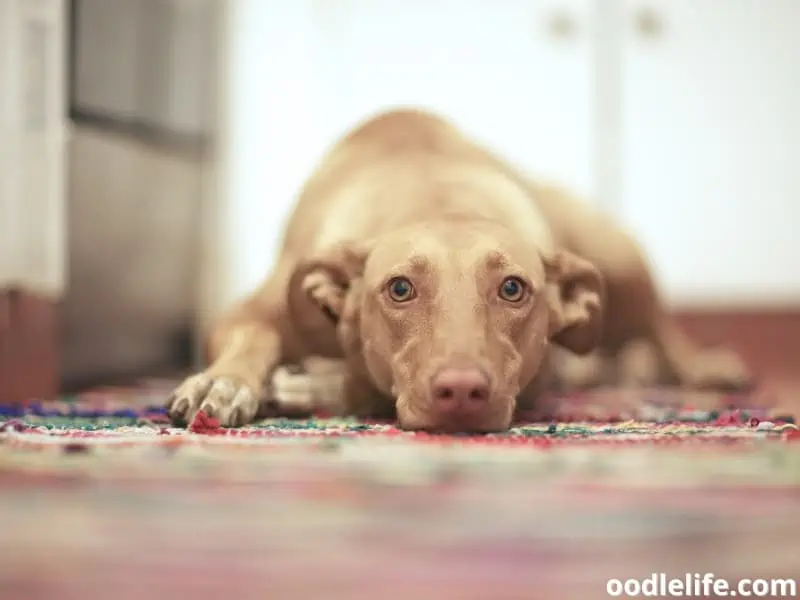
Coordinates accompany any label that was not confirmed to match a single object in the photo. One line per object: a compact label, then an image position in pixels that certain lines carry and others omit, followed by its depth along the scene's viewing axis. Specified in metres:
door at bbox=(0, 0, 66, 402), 1.77
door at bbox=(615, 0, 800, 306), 3.00
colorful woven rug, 0.67
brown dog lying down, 1.21
